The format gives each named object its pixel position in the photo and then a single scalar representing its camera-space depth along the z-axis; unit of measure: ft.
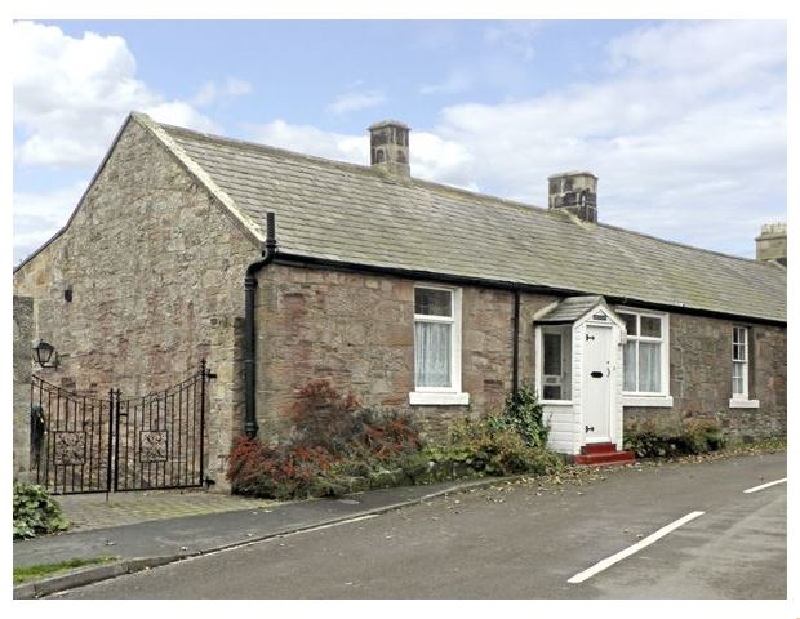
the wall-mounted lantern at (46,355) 64.03
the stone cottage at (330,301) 49.75
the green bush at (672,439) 66.80
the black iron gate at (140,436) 50.80
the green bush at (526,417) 60.59
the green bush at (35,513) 35.55
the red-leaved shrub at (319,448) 45.34
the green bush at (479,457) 50.67
